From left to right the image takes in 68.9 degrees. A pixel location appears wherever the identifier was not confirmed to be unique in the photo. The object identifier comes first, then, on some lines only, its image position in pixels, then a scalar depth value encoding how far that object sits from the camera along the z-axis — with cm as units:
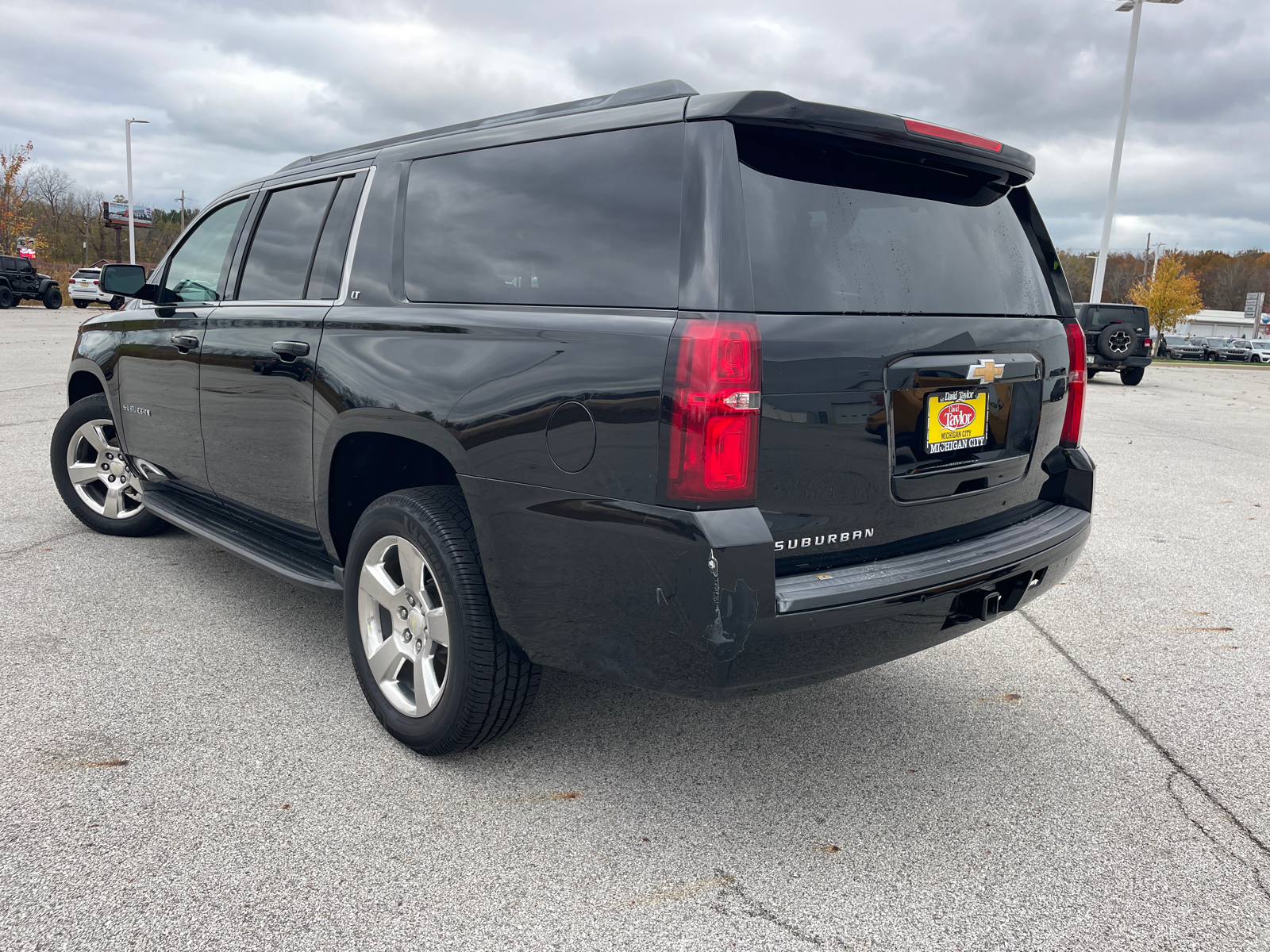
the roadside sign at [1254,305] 9081
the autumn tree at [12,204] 4838
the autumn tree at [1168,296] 6456
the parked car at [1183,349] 5309
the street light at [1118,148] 2680
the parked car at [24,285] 3194
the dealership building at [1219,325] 10762
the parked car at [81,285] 3522
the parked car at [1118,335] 1864
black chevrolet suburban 215
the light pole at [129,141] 5009
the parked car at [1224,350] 5388
